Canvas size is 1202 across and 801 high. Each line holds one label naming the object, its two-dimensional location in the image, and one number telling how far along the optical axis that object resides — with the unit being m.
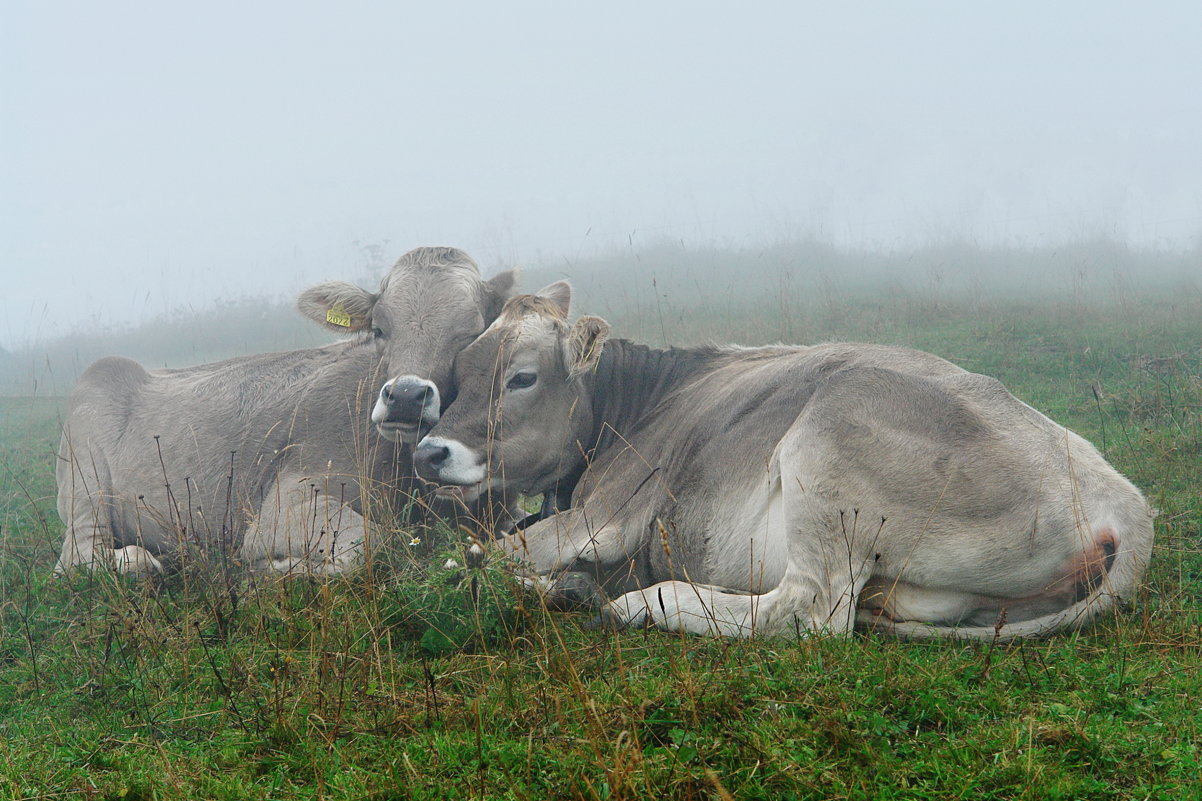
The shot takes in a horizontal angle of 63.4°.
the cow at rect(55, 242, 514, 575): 6.28
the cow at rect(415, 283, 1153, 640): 4.36
